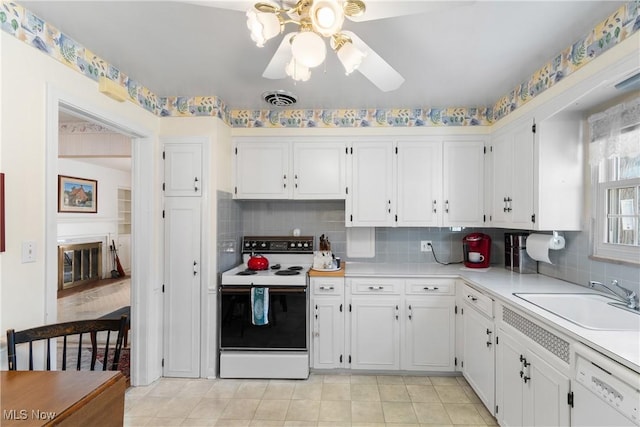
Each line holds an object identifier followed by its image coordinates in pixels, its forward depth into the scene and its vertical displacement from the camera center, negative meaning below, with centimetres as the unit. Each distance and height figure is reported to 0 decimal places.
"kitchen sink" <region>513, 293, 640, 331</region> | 161 -54
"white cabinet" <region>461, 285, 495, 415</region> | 209 -97
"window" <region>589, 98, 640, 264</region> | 178 +21
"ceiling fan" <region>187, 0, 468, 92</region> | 102 +69
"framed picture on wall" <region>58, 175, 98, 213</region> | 557 +34
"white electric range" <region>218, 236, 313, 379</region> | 261 -97
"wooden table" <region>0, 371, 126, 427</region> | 90 -60
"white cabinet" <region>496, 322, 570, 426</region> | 141 -91
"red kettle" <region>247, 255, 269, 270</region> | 290 -48
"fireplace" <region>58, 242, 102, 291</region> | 557 -100
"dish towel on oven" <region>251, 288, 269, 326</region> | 257 -77
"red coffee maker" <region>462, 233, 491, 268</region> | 290 -35
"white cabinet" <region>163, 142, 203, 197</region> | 267 +38
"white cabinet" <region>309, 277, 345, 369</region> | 271 -97
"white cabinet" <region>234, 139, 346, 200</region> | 298 +42
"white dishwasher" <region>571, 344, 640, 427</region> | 103 -65
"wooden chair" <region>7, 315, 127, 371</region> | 132 -57
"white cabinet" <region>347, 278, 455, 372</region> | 266 -97
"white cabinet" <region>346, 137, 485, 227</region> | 291 +29
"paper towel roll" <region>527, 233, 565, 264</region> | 223 -23
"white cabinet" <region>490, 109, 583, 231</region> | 214 +30
